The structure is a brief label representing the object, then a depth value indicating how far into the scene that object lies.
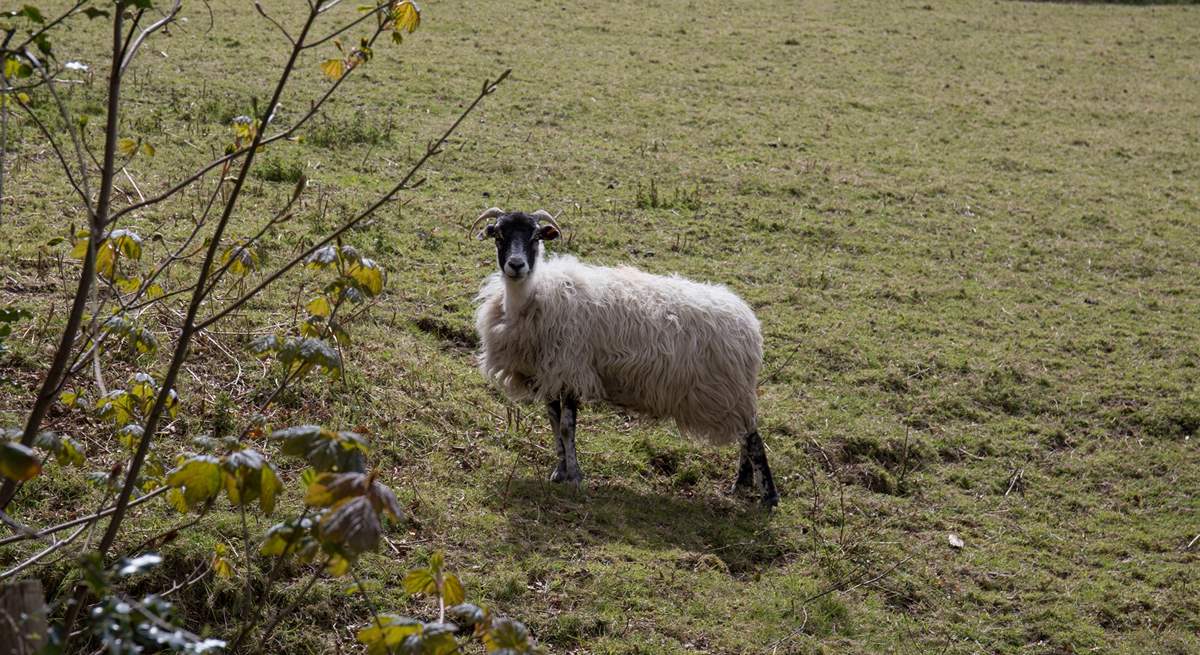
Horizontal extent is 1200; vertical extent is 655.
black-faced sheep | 7.86
